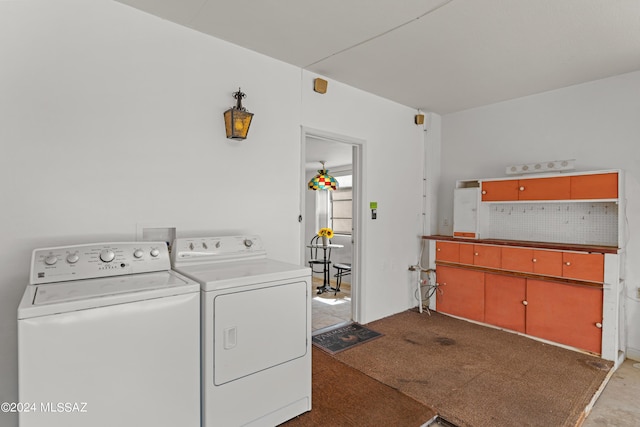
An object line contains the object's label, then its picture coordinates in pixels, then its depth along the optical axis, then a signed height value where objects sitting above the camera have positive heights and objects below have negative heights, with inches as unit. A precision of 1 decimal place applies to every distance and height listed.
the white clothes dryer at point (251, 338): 68.5 -28.2
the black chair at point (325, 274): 217.7 -46.4
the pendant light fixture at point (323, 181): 239.1 +21.5
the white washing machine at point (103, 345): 51.7 -23.1
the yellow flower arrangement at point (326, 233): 219.7 -14.6
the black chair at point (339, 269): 210.7 -36.9
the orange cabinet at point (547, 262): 126.4 -19.2
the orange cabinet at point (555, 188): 119.7 +9.9
